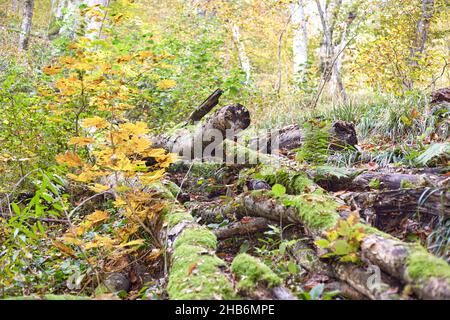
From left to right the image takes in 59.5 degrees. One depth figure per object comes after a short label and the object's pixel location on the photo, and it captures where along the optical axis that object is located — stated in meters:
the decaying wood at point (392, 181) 3.11
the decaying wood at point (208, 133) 5.16
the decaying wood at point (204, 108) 5.72
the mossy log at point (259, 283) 2.08
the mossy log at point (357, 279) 1.97
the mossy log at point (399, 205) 2.81
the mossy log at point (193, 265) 2.11
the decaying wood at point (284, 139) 5.12
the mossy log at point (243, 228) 3.52
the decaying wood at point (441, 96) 5.64
